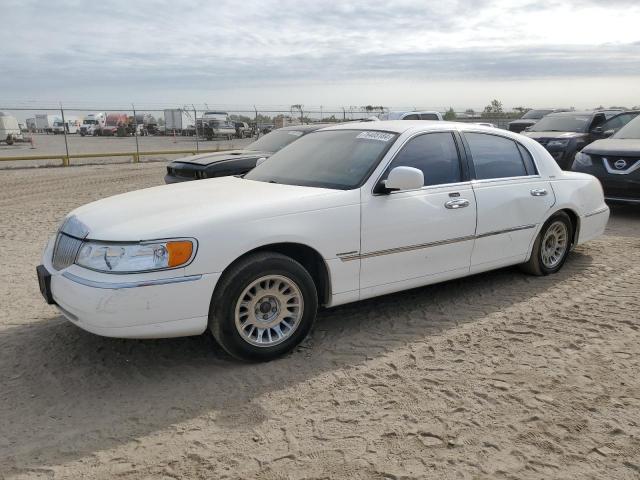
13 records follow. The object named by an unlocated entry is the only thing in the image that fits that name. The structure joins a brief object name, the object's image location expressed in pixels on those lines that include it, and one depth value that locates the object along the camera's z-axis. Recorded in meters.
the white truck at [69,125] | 56.34
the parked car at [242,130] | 38.84
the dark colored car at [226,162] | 8.88
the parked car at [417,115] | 18.00
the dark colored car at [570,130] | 12.66
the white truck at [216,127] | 38.03
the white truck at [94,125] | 50.31
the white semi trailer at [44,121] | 58.47
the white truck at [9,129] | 30.73
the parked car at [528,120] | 21.88
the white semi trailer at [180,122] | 44.18
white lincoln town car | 3.44
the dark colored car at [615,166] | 8.73
